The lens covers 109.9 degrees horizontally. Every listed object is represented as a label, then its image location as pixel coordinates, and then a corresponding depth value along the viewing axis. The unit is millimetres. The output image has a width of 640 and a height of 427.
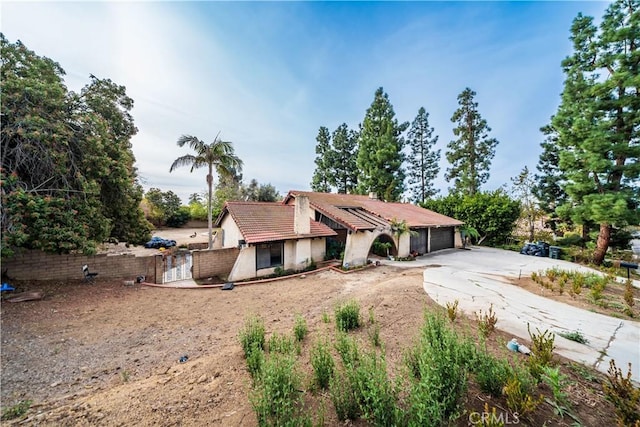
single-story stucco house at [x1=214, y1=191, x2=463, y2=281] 11906
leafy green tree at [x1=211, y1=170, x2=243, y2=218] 35938
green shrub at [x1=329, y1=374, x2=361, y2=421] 2675
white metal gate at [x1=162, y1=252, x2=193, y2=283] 11070
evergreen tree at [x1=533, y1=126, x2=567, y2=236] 22266
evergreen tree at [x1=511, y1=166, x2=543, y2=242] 23453
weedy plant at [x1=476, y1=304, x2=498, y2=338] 4706
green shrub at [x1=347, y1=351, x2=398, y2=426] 2336
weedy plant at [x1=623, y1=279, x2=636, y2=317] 6705
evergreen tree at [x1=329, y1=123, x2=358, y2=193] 34500
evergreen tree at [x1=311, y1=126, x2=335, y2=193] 35344
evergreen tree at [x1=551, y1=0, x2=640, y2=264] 13195
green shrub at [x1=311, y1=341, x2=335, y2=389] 3252
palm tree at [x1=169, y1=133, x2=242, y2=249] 16094
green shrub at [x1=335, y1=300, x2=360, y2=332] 5040
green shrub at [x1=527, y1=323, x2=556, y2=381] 3238
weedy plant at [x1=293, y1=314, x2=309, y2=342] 4742
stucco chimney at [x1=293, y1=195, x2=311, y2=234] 13031
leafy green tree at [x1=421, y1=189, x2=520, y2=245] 21297
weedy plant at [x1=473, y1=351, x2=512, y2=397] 2912
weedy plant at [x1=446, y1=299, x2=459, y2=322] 5246
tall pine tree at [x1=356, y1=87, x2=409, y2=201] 27484
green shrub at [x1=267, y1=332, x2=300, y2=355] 3923
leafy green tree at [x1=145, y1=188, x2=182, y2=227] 32562
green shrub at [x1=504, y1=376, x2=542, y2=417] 2545
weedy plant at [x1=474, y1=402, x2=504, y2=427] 2051
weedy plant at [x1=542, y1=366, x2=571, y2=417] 2769
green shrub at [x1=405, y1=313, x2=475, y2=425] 2295
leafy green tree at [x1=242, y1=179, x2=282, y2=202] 36206
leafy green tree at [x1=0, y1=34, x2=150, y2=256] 7070
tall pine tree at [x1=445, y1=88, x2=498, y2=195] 27844
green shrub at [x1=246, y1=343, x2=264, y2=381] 3538
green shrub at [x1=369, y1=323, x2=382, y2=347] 4359
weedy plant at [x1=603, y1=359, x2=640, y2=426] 2514
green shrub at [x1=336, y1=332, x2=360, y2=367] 3490
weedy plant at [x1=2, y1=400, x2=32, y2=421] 3198
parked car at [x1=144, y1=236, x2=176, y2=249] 21969
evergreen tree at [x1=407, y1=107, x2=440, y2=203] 32656
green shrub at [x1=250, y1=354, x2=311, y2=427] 2461
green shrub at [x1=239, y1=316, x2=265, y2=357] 4241
